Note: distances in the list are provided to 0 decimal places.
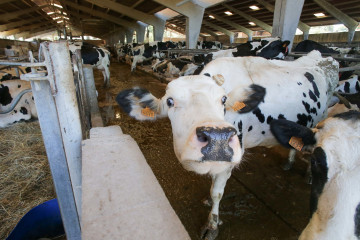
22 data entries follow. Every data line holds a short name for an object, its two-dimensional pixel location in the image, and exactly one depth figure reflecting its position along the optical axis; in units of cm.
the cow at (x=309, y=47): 779
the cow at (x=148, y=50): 1612
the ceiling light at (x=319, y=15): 1614
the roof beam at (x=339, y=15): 1412
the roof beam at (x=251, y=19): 1800
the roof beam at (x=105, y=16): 2206
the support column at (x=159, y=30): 1977
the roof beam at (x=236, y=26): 2185
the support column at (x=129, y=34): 3032
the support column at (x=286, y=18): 663
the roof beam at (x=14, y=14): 2019
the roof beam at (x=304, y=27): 1899
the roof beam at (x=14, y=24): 2571
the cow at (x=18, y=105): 478
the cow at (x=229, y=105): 143
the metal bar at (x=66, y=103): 143
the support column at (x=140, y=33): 2486
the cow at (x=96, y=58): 998
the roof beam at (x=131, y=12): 1683
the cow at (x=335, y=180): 134
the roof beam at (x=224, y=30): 2556
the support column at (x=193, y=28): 1348
